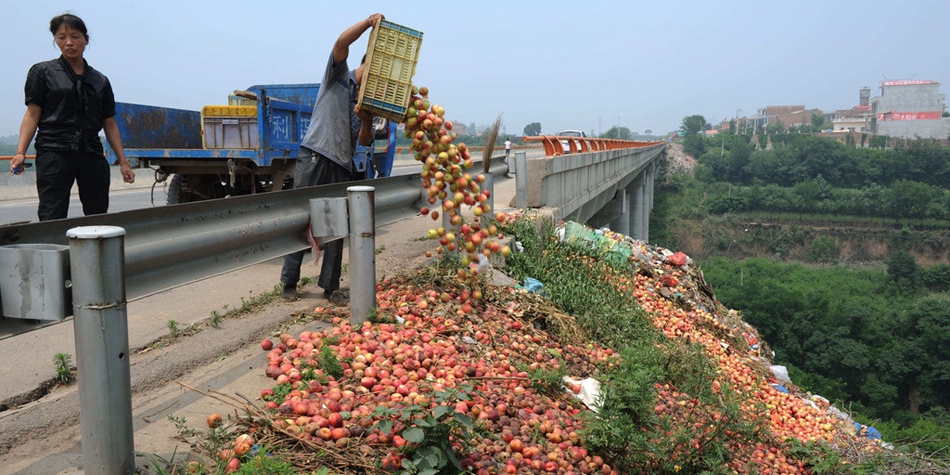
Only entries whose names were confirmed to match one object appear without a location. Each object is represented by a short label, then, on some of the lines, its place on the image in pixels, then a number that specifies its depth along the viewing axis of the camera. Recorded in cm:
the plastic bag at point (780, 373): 795
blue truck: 761
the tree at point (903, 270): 6638
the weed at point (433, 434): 235
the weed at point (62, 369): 343
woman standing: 413
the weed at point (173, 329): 404
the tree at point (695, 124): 19688
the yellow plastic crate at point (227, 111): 787
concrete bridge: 905
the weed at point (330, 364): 312
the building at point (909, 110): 15812
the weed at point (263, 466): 220
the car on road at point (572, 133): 3656
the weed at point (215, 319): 423
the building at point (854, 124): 17998
